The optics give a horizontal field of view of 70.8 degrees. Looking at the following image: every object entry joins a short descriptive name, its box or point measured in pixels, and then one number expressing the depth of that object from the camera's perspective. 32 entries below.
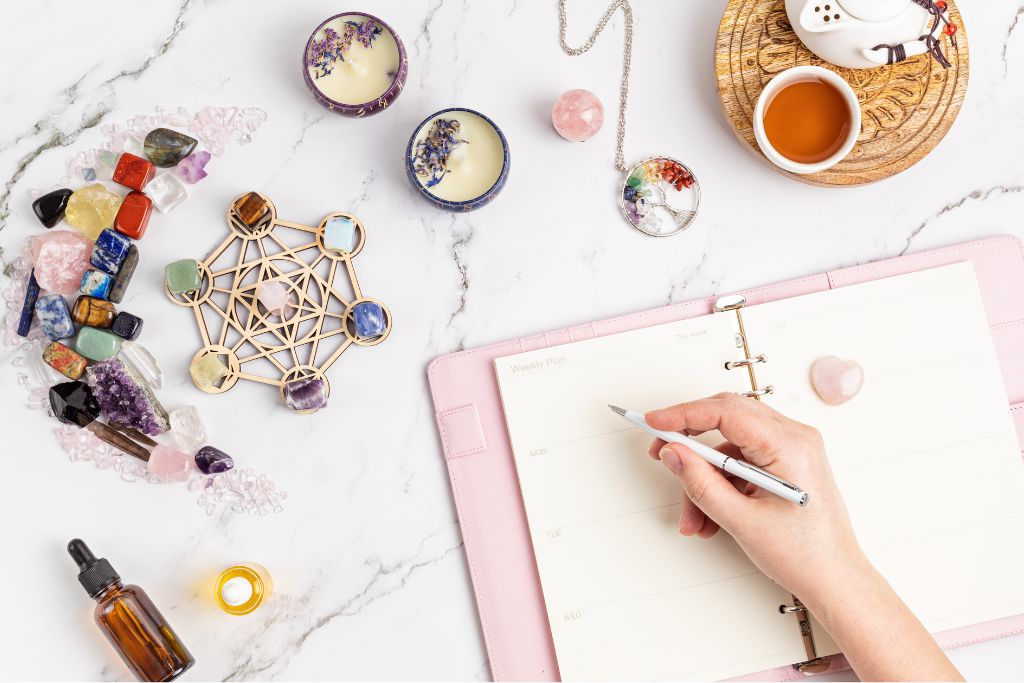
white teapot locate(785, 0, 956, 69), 0.94
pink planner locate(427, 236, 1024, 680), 1.03
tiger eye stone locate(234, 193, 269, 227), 1.04
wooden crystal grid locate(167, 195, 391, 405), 1.05
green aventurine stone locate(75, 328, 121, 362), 1.04
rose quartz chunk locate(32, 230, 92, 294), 1.04
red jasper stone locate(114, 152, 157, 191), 1.05
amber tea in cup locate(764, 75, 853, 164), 0.99
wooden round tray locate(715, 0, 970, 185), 1.02
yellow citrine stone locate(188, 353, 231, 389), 1.04
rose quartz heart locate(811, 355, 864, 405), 1.00
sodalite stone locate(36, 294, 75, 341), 1.04
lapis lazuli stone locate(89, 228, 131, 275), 1.04
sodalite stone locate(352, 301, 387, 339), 1.02
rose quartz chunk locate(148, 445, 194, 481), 1.03
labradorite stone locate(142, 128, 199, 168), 1.05
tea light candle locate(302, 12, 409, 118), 1.02
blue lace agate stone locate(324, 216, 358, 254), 1.04
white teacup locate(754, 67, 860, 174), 0.96
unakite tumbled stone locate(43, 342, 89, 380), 1.05
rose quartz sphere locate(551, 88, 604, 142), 1.03
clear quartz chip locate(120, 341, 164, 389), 1.05
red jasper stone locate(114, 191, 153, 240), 1.05
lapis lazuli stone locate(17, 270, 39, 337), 1.05
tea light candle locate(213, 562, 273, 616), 0.99
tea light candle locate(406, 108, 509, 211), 1.02
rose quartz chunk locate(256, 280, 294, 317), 1.03
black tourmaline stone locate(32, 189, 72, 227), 1.06
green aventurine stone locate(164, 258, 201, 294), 1.03
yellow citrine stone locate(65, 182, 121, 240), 1.06
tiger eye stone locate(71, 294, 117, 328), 1.04
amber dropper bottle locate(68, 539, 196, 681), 1.00
